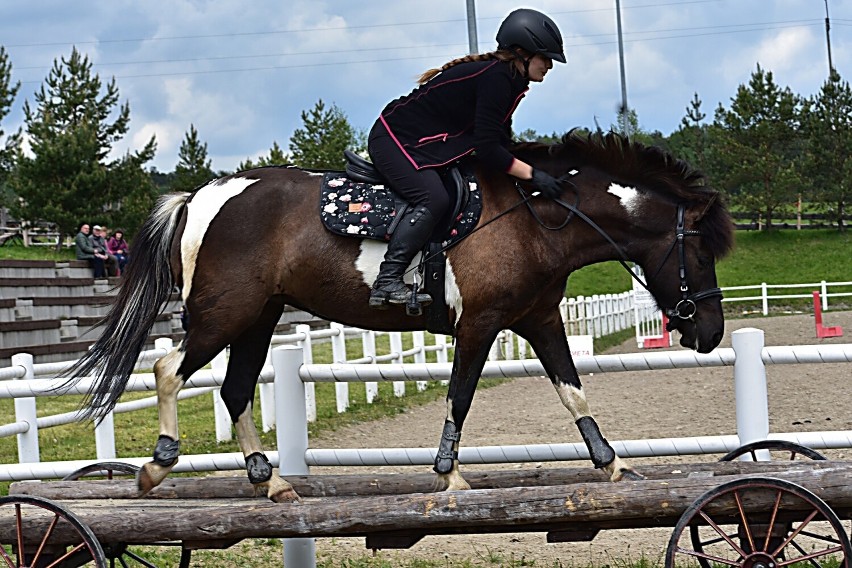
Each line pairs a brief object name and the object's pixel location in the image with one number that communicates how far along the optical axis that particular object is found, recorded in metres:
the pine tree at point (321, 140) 46.25
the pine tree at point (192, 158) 49.11
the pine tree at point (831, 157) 52.47
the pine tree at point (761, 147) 51.94
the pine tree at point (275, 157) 49.13
